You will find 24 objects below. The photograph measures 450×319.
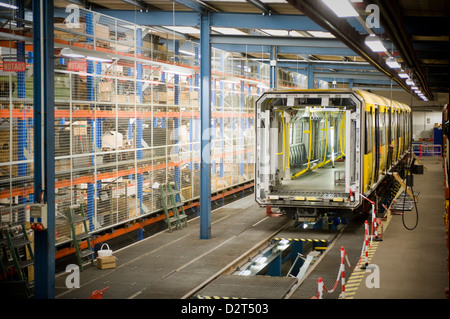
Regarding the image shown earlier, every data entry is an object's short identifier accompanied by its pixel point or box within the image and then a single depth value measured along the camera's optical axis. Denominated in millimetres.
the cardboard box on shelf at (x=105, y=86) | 12990
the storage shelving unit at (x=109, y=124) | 10859
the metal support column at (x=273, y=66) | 20156
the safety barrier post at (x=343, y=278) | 8406
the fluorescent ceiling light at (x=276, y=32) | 19172
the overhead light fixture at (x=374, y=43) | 11531
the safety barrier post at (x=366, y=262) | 10305
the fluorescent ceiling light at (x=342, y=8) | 7648
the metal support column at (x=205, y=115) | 13672
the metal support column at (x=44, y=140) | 8641
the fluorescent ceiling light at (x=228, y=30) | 18916
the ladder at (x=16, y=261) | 9375
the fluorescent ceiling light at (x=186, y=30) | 17922
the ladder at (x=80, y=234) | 11281
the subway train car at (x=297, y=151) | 13930
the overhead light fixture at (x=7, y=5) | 11153
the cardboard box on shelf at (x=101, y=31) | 12734
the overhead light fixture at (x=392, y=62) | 14969
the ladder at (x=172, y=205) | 15117
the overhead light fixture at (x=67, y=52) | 9906
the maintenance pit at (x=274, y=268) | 9484
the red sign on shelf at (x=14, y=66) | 9688
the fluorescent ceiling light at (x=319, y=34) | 19309
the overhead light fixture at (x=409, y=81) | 21562
